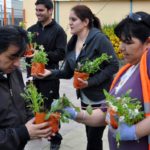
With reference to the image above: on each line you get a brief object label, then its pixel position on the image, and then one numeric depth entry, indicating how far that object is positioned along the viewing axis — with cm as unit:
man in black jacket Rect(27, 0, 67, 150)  312
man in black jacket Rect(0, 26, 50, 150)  146
